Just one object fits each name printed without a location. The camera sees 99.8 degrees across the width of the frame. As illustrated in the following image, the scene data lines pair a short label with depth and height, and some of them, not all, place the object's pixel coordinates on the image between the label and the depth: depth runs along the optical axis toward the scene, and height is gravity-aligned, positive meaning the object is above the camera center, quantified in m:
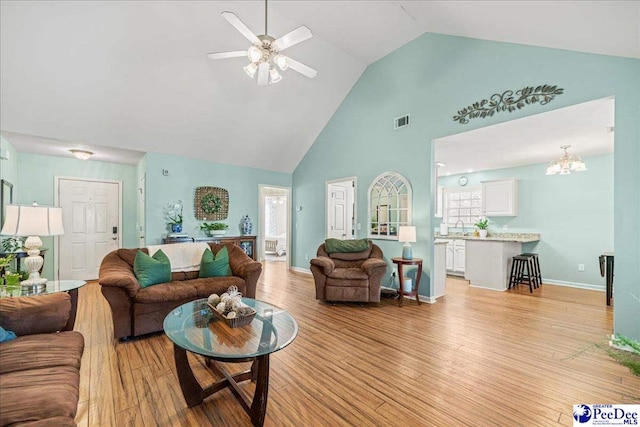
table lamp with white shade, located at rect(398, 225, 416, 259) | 4.16 -0.41
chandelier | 4.48 +0.77
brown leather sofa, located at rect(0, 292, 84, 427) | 1.15 -0.84
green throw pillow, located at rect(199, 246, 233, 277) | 3.66 -0.73
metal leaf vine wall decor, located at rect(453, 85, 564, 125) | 3.12 +1.38
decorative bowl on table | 2.00 -0.77
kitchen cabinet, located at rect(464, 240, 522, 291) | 4.97 -0.98
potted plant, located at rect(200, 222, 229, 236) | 5.66 -0.34
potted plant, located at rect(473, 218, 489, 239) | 5.95 -0.34
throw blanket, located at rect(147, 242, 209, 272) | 3.61 -0.59
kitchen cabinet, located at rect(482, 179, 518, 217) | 5.89 +0.30
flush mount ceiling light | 4.72 +1.05
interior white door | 6.11 -0.01
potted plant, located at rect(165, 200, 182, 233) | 5.18 -0.08
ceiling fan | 2.47 +1.61
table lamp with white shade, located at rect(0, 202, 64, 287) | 2.43 -0.13
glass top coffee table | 1.62 -0.84
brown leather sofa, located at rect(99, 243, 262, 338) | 2.75 -0.90
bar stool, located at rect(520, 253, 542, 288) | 5.34 -1.15
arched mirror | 4.64 +0.11
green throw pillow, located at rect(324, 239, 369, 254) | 4.64 -0.59
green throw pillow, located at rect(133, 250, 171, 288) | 3.10 -0.68
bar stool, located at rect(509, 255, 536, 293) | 5.11 -1.14
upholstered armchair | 3.99 -1.03
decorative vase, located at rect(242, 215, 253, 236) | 6.26 -0.31
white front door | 5.26 -0.26
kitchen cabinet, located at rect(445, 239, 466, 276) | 6.03 -1.03
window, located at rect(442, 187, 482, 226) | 6.59 +0.15
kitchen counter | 5.10 -0.54
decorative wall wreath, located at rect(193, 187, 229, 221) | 5.60 +0.18
